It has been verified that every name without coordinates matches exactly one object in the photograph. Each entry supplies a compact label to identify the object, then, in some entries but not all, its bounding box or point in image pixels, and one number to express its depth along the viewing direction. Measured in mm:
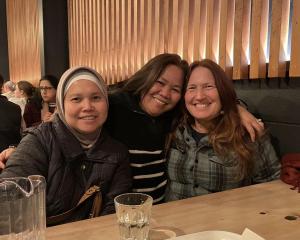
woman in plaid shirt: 1670
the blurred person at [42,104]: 3846
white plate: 870
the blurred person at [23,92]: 4300
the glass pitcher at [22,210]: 770
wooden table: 926
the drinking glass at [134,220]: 846
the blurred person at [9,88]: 5117
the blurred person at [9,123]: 2928
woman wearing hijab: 1323
